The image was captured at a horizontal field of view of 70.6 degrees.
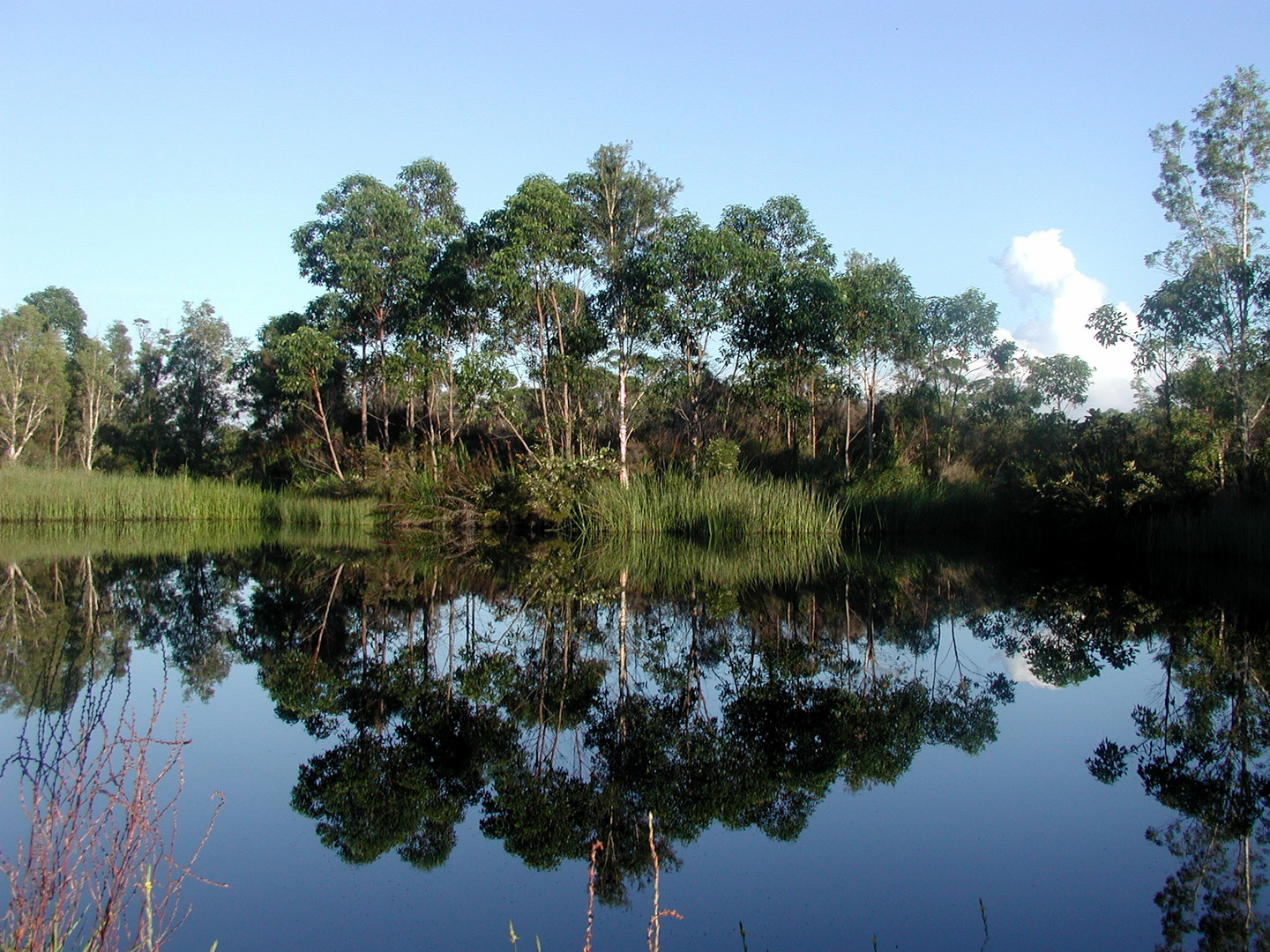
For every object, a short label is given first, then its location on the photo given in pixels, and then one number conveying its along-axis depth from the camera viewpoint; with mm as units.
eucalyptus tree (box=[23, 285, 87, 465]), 40812
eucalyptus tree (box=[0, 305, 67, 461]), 29359
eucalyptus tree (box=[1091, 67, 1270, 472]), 14023
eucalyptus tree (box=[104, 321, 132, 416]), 35000
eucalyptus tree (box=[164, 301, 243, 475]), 30594
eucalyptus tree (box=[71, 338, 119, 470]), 31188
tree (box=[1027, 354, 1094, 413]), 23219
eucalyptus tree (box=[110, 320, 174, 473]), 30797
